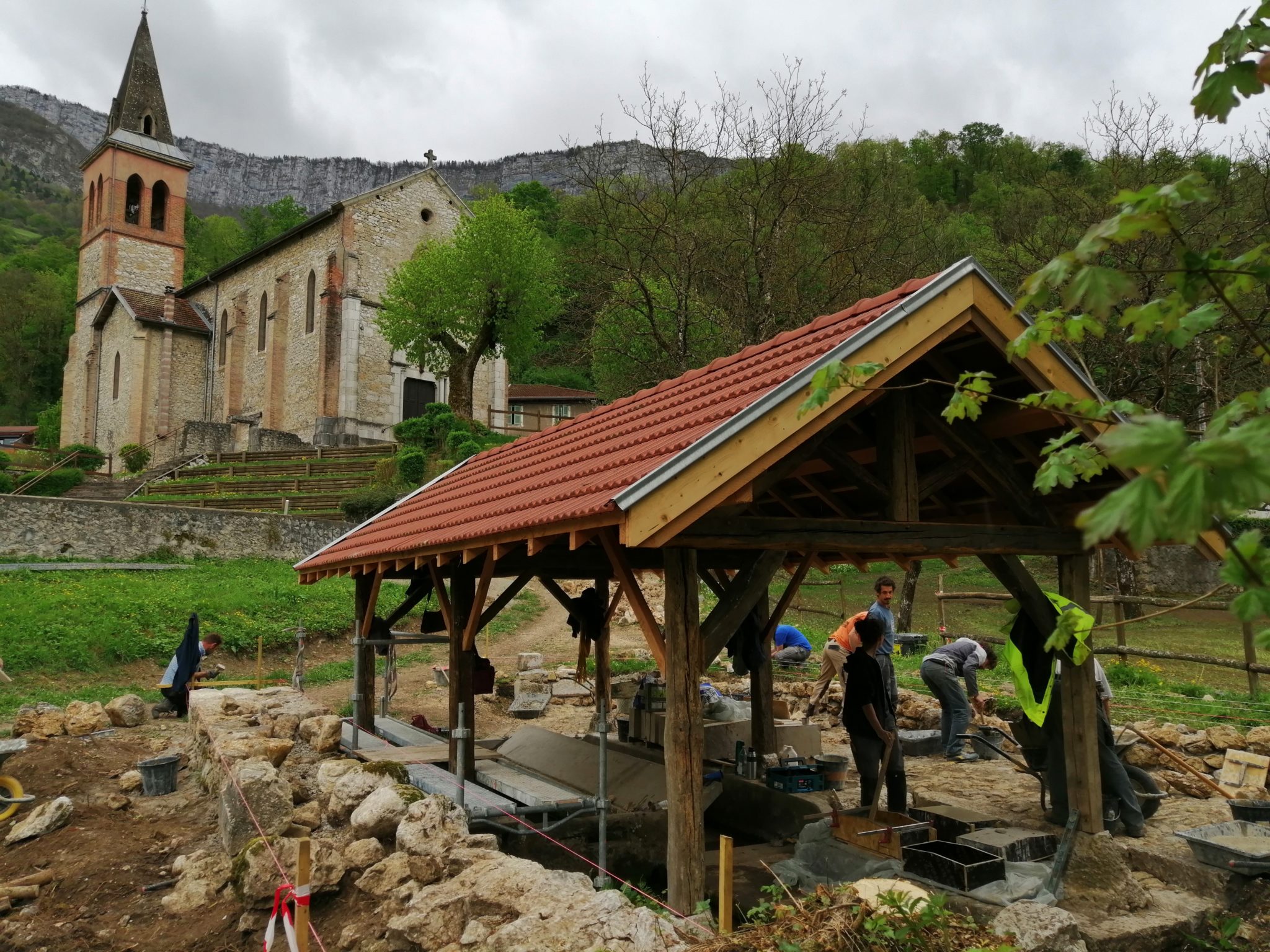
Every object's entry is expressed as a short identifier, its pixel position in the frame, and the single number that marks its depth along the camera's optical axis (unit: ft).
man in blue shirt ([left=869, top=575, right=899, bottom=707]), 29.50
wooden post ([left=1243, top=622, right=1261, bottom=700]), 38.14
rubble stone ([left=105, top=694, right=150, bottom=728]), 39.68
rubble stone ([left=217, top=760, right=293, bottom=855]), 22.07
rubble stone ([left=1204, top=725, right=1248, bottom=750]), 29.96
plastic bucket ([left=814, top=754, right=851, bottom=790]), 28.45
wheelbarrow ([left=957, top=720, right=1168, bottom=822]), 23.06
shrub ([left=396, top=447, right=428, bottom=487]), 99.25
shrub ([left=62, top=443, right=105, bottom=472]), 118.36
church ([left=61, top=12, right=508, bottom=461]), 125.90
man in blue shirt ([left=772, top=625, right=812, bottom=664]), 51.49
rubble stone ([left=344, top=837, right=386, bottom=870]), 19.62
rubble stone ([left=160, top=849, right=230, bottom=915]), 20.42
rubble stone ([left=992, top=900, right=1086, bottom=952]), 13.83
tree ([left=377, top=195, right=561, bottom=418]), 116.37
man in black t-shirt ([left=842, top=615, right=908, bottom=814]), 22.90
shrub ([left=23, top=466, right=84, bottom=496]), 100.32
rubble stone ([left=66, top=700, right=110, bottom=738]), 37.91
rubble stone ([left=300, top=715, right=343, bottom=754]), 30.89
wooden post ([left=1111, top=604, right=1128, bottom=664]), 44.93
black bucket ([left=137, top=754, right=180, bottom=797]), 29.89
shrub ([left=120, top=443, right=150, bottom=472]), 125.39
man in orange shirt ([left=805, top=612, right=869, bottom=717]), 32.91
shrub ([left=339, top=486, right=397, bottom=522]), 88.94
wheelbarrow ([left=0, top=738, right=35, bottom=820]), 27.22
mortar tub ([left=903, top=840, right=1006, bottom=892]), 17.46
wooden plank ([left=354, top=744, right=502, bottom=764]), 27.84
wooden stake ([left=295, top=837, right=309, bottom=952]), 14.87
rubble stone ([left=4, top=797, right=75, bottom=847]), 25.35
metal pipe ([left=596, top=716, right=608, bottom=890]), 20.89
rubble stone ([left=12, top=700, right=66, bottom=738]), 37.01
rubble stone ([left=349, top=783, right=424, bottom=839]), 20.68
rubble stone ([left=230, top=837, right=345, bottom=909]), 19.12
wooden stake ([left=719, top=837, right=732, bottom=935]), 14.08
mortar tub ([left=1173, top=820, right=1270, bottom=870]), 17.46
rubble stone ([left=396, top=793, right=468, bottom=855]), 19.27
